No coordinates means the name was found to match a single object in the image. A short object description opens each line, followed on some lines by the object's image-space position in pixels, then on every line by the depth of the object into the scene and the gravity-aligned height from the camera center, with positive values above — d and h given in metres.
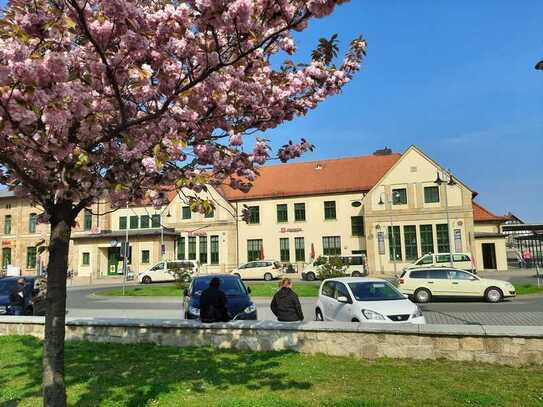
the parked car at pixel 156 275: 39.81 -1.13
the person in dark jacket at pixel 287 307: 9.84 -1.07
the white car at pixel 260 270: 39.06 -1.05
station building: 41.41 +3.30
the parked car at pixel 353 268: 36.53 -1.05
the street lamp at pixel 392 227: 41.72 +2.45
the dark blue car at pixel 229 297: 11.57 -1.01
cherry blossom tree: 3.84 +1.79
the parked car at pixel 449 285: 19.14 -1.46
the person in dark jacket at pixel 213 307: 9.39 -0.97
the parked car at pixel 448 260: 29.48 -0.57
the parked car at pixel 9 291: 14.95 -0.86
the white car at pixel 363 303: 10.32 -1.17
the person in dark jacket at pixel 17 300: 14.45 -1.05
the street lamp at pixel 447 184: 38.06 +5.81
